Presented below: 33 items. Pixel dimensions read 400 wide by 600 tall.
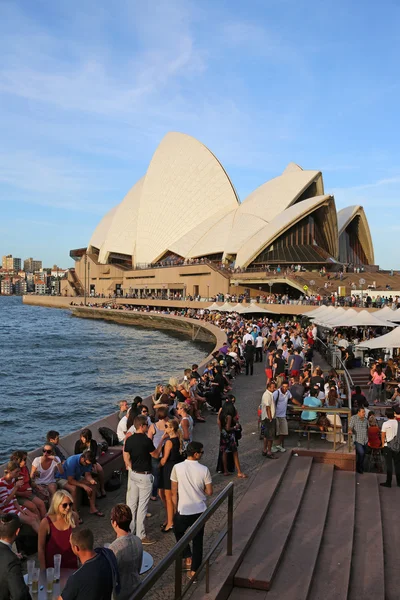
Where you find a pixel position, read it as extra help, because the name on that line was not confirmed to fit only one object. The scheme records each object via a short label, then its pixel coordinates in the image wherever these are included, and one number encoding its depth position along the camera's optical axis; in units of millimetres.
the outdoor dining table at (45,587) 3502
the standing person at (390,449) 6695
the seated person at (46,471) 5281
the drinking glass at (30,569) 3527
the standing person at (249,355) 14328
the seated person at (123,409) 7950
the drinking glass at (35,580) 3496
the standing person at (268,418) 7340
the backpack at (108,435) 7703
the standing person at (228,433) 6543
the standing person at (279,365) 11587
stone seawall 33031
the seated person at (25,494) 4891
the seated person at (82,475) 5496
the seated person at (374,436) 7391
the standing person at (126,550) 3373
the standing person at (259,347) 16891
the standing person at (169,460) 5184
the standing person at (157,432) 5965
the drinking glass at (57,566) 3602
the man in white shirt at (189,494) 4332
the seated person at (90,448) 5891
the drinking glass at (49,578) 3499
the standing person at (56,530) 3754
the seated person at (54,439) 5715
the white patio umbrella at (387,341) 12336
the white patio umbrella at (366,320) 15648
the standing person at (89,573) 2777
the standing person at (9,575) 3051
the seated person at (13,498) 4676
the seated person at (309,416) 8172
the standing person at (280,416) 7613
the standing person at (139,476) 4961
